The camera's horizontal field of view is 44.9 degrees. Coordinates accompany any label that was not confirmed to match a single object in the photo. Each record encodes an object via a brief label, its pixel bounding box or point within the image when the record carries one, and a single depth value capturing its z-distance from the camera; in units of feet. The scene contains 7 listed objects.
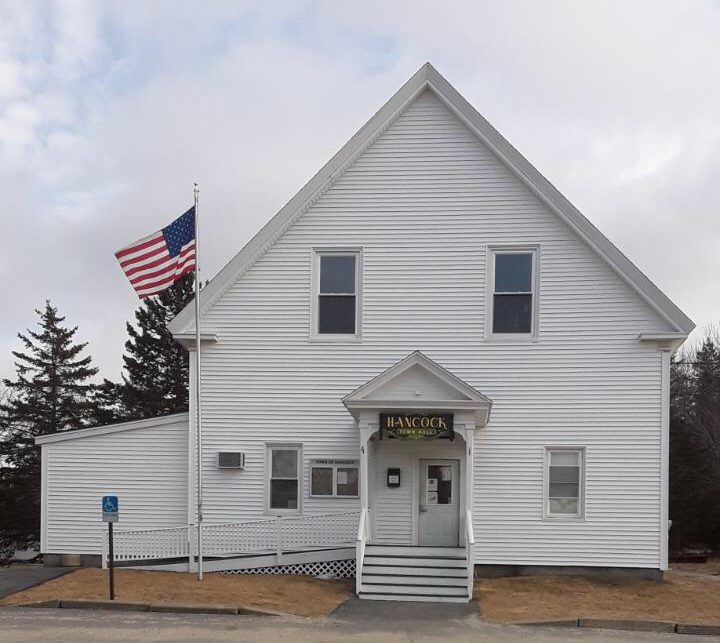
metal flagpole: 55.13
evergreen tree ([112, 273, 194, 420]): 154.61
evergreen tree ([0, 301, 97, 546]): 152.05
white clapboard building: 58.39
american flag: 55.26
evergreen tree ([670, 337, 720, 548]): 111.24
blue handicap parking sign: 47.91
